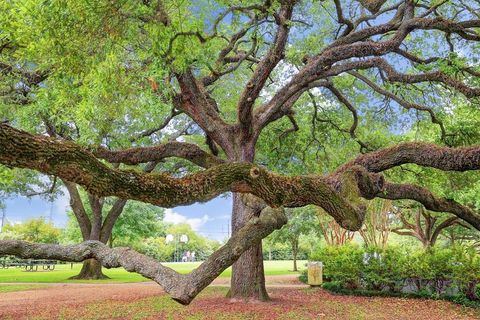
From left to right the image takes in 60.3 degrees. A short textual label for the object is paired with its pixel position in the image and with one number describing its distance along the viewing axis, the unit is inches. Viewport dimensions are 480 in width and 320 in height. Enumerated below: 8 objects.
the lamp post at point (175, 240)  2689.5
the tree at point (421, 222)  876.0
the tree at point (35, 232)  1892.2
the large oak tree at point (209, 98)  173.2
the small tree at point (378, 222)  956.7
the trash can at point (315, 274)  708.0
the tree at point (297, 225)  1140.5
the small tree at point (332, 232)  1018.0
